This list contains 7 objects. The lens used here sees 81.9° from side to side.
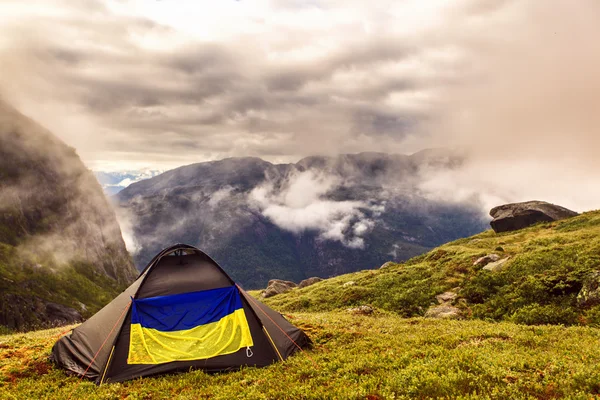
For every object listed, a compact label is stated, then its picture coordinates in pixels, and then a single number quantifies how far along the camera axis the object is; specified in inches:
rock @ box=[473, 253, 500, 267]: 1338.6
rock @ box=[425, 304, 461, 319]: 939.1
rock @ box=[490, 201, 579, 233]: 2280.9
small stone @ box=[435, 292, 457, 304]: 1100.8
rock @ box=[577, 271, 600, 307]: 783.6
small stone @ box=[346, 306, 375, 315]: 1102.4
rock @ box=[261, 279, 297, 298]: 2436.0
